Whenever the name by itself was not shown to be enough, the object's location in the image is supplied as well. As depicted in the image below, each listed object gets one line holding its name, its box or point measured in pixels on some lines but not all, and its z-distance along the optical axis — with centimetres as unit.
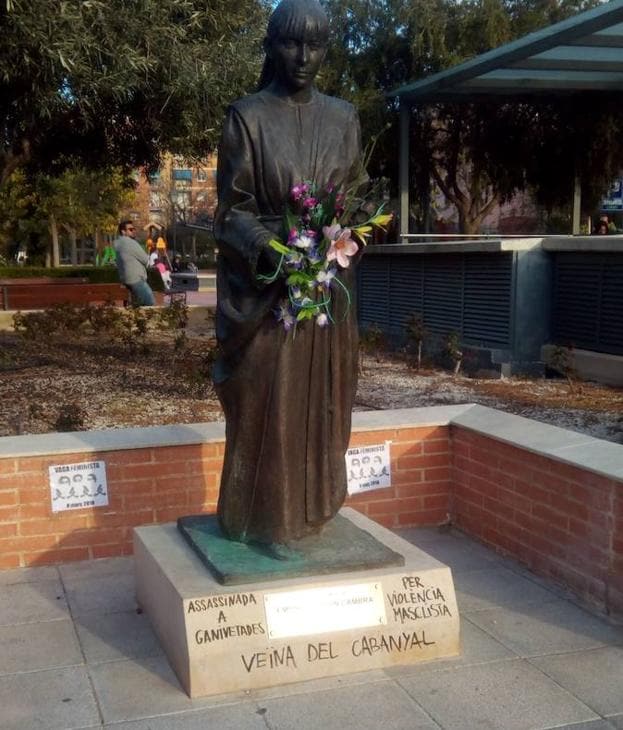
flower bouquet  324
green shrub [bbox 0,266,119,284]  2509
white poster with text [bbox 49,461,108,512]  464
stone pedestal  331
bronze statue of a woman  339
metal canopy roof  1163
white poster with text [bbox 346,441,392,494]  511
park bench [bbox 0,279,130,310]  1816
